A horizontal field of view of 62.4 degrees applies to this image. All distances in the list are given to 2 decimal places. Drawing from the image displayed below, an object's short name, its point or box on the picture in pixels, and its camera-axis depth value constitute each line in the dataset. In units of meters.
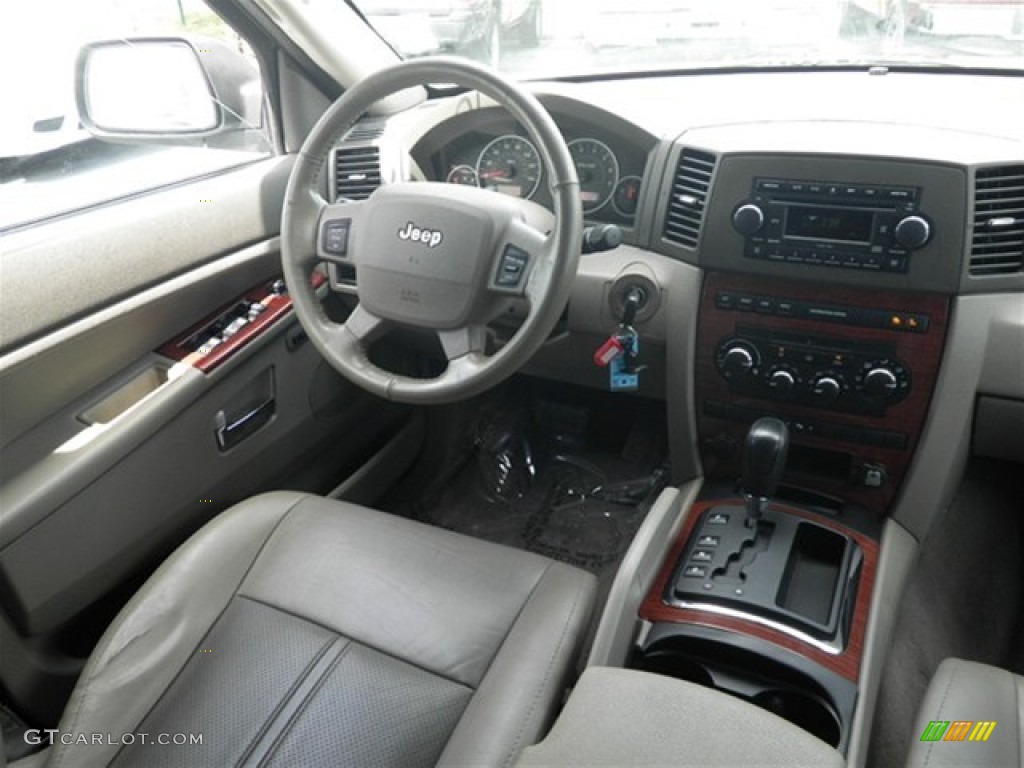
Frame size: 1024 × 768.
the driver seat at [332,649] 1.05
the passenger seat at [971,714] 0.85
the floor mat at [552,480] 2.25
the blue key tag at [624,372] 1.63
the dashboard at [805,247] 1.42
